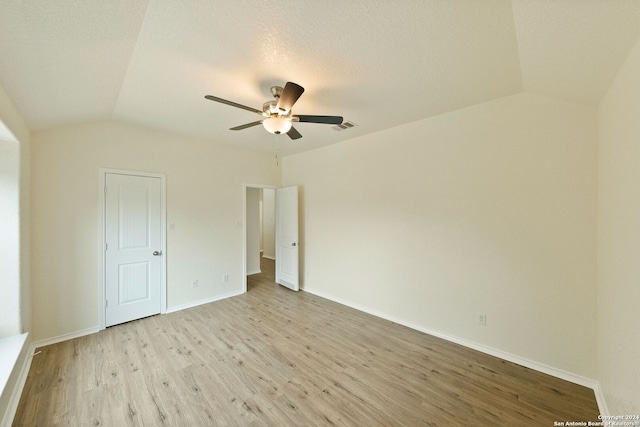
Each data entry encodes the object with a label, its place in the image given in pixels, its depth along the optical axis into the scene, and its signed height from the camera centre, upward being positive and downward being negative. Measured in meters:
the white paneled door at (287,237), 4.66 -0.51
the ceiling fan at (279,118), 2.10 +0.86
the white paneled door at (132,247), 3.23 -0.50
